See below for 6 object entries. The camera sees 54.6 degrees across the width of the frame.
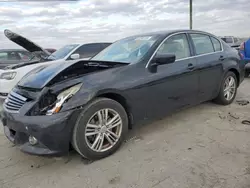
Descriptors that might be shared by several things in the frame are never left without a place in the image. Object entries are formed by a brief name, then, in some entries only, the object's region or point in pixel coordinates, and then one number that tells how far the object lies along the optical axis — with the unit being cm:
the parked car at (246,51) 720
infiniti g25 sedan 262
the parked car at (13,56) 827
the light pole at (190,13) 1510
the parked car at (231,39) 1850
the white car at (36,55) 565
